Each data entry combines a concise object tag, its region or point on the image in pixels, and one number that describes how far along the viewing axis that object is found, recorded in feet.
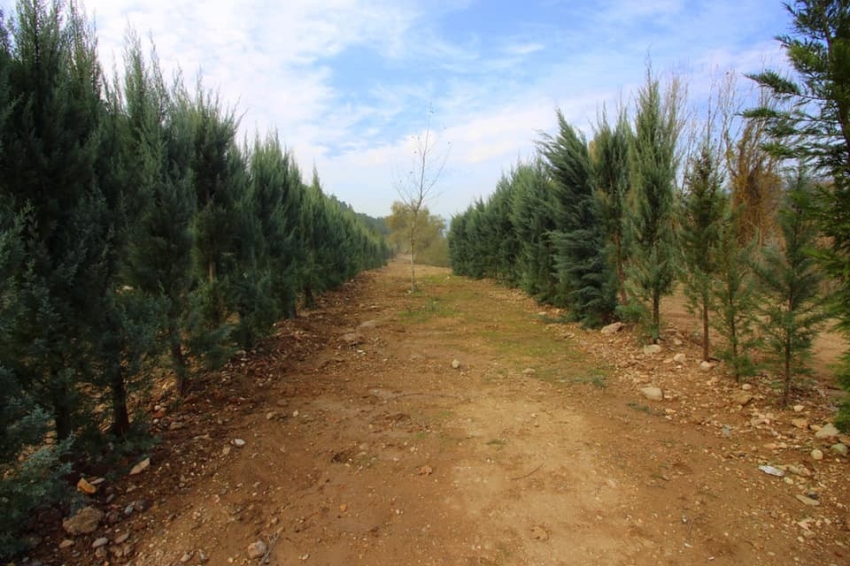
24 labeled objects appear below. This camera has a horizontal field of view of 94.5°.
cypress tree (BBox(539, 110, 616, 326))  26.53
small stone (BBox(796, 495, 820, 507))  9.03
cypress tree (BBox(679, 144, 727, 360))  16.79
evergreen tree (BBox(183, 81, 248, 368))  18.25
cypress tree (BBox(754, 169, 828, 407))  12.83
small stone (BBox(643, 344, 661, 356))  20.29
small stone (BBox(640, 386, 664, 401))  15.30
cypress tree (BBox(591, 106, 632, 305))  25.23
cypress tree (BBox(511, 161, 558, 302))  36.06
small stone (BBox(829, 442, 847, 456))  10.72
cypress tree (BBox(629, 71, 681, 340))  21.22
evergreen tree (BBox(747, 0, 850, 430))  9.50
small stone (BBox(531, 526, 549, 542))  8.24
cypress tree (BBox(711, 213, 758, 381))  14.52
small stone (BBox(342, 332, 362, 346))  24.05
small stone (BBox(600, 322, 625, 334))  25.03
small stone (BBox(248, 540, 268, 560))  7.91
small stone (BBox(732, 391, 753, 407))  14.15
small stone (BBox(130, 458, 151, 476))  10.47
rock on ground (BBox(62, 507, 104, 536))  8.39
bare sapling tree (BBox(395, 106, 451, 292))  52.85
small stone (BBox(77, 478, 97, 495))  9.44
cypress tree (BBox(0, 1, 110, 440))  8.84
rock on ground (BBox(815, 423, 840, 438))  11.47
